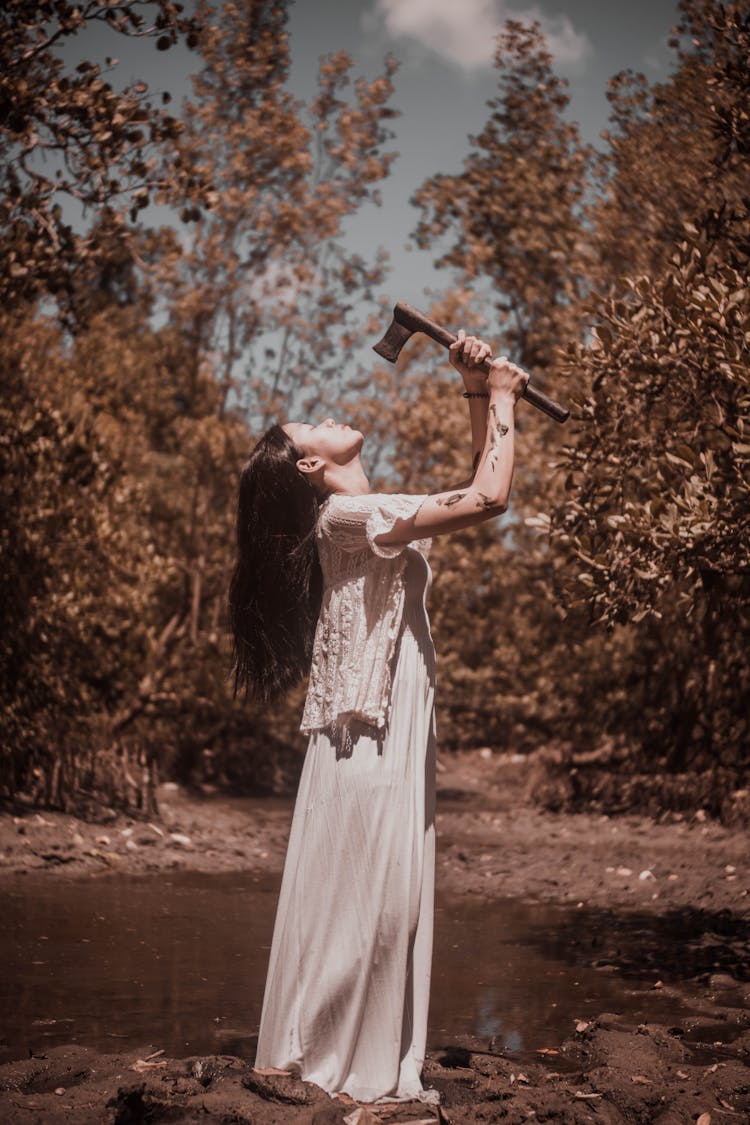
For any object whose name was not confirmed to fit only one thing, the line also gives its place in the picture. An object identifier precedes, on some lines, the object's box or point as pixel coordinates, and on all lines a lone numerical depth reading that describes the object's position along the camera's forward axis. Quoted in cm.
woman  376
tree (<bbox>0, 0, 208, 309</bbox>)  684
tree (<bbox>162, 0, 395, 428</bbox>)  1319
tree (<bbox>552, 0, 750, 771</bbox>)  532
